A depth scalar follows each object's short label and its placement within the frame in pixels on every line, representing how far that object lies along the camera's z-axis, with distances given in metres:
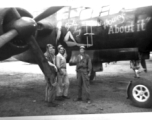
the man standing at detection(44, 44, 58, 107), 5.42
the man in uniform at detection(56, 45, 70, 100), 5.95
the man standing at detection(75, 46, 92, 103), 5.68
